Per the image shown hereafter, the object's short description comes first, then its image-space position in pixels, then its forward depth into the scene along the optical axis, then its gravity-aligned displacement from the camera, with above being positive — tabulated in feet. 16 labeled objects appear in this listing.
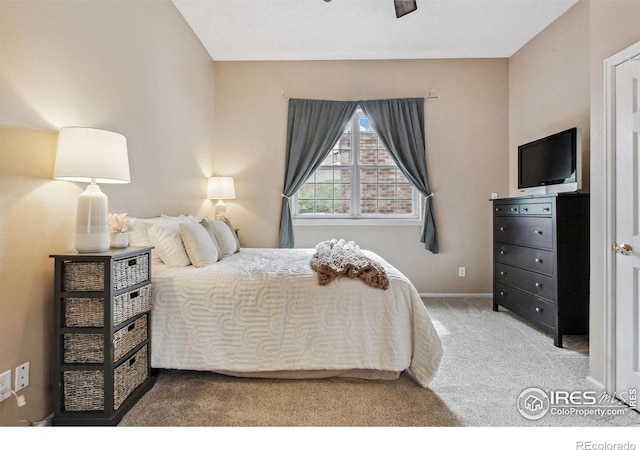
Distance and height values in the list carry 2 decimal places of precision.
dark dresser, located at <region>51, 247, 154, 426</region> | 4.79 -1.79
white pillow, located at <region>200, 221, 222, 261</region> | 8.09 -0.22
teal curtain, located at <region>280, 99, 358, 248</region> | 12.78 +3.58
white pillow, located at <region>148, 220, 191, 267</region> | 6.95 -0.46
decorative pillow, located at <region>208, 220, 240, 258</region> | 8.79 -0.40
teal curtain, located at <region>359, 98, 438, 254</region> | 12.65 +3.50
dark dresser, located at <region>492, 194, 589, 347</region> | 8.14 -1.13
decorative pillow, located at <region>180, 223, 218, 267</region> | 7.07 -0.49
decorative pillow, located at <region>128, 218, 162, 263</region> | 6.57 -0.23
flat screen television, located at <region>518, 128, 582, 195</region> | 8.49 +1.73
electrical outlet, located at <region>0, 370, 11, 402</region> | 4.27 -2.22
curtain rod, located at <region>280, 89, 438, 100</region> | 12.73 +5.22
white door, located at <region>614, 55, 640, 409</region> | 5.41 -0.18
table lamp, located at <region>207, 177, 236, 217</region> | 11.93 +1.39
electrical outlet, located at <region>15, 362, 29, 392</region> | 4.49 -2.21
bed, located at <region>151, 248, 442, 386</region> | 6.01 -2.02
